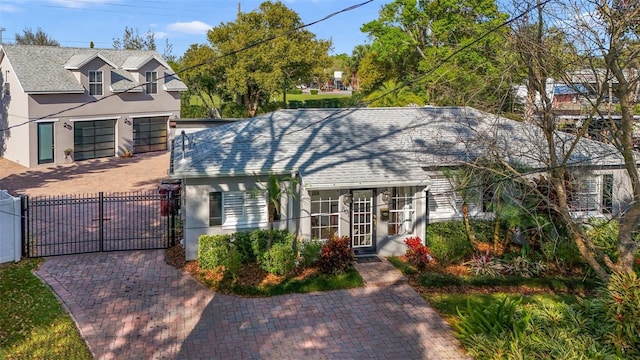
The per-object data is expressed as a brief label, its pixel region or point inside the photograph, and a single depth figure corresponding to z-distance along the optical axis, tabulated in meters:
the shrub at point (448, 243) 17.11
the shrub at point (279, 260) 15.36
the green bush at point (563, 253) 16.73
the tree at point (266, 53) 43.22
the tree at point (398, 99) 33.97
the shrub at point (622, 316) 9.57
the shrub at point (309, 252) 15.91
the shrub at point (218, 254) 15.13
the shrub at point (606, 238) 17.00
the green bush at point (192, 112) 46.89
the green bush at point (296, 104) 58.50
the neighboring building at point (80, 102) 31.41
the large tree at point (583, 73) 10.30
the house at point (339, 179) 16.48
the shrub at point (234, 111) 48.06
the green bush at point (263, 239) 16.14
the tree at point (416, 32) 34.62
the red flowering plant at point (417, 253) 16.30
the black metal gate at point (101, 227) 17.58
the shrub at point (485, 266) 16.12
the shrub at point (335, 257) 15.62
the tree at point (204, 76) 44.94
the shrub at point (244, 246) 16.12
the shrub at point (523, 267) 16.23
